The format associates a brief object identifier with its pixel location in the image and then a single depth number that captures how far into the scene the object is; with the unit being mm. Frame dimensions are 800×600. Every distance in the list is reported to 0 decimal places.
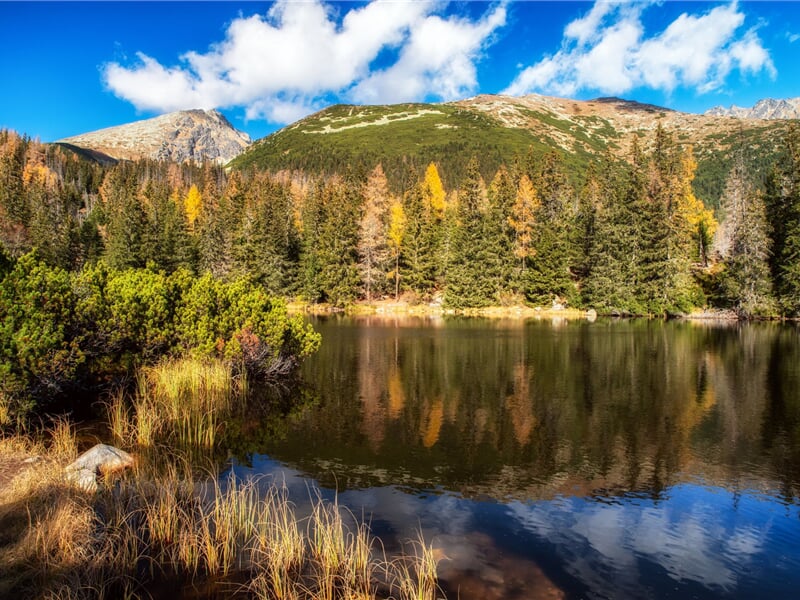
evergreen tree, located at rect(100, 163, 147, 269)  73625
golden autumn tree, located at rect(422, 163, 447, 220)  81550
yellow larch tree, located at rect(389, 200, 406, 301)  74375
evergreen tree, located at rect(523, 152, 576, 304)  68125
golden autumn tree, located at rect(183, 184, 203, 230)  111312
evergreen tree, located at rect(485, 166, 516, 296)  69500
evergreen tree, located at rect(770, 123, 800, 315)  55938
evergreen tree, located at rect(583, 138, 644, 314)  65375
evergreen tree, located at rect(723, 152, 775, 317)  57969
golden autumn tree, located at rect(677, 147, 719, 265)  69219
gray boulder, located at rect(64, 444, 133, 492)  9812
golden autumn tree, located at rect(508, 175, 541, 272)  70500
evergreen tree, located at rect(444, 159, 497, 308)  69125
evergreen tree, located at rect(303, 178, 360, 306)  70625
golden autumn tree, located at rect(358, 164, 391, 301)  70875
